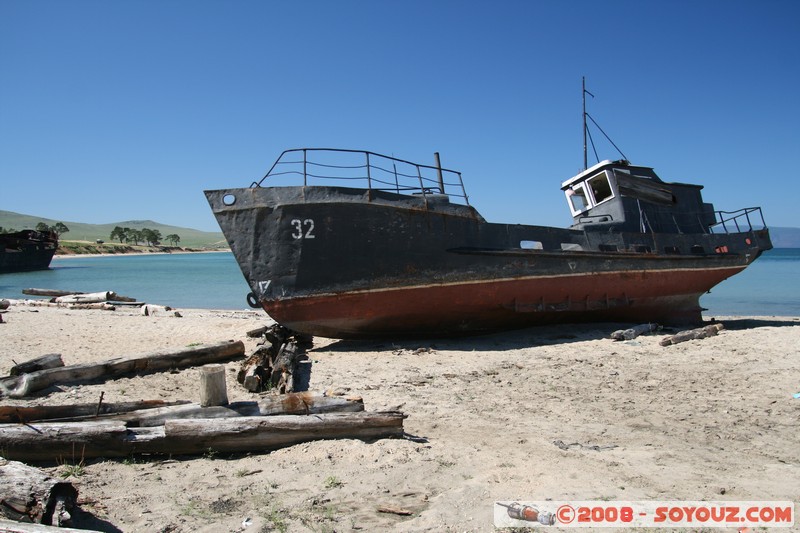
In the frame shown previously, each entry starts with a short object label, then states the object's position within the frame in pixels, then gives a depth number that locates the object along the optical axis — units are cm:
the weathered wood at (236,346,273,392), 655
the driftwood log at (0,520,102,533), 236
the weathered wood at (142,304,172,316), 1516
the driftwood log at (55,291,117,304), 1742
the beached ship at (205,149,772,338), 884
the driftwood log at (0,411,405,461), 379
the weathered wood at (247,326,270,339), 1062
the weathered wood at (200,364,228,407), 431
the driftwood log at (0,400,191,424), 401
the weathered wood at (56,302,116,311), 1593
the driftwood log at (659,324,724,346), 933
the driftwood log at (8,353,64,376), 613
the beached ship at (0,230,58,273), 3972
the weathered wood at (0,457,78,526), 278
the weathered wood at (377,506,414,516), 322
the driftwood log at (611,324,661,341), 998
